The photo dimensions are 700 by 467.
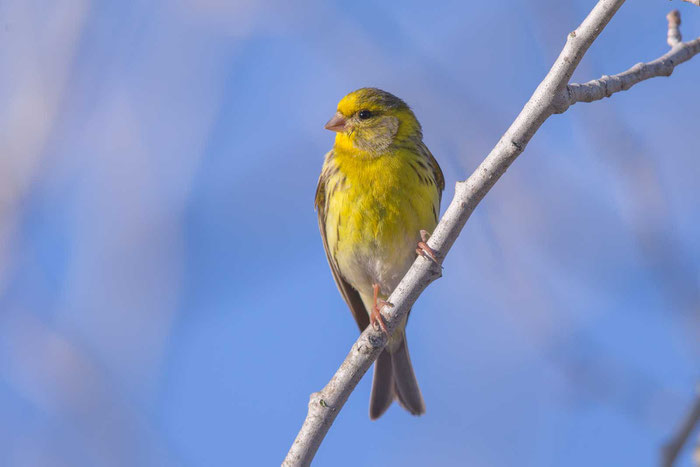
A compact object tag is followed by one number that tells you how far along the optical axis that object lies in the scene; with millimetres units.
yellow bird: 9258
